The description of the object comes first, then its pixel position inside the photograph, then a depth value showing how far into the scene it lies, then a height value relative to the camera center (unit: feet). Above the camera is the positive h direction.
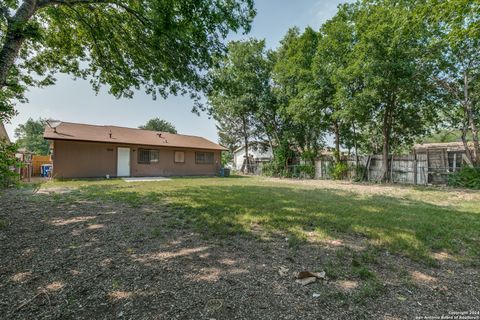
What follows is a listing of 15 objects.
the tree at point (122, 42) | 13.55 +9.90
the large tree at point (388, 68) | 32.81 +14.78
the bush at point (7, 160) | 10.10 +0.15
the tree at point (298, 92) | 46.84 +16.99
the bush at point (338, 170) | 46.68 -1.53
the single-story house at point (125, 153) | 40.52 +2.37
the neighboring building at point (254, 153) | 75.82 +4.49
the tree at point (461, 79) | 32.40 +14.01
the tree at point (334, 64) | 39.58 +19.74
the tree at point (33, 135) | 119.39 +17.96
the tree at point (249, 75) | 60.18 +24.91
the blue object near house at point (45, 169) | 49.26 -1.34
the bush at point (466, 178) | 32.14 -2.23
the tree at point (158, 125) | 140.46 +25.14
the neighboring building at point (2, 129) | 53.45 +8.83
